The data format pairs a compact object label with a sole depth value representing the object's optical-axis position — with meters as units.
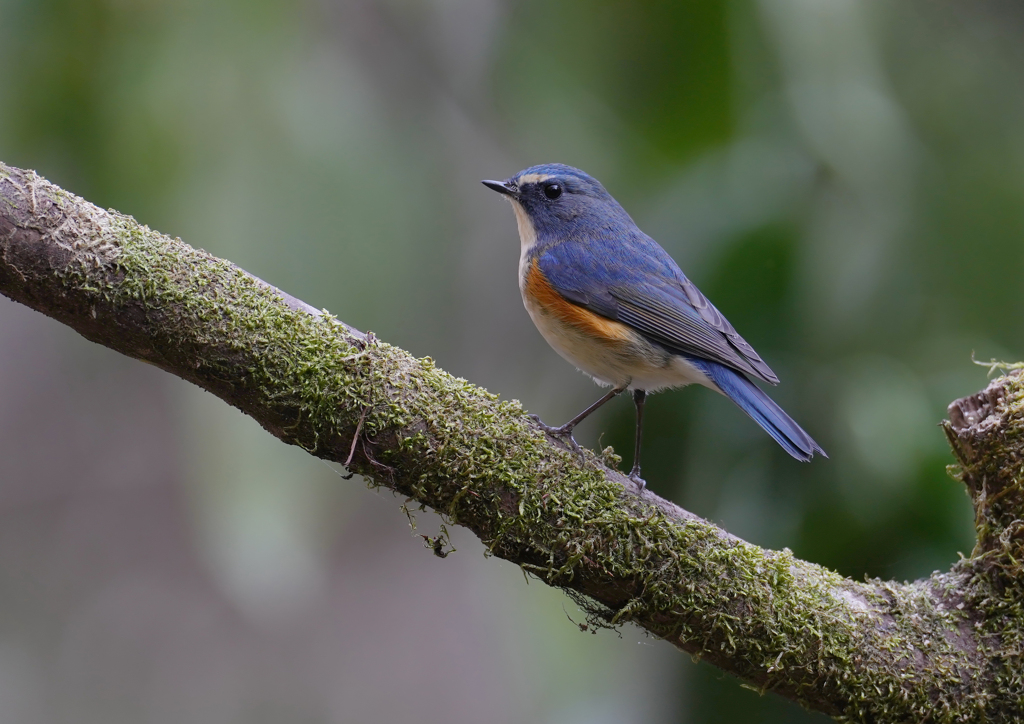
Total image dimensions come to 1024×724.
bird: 4.03
